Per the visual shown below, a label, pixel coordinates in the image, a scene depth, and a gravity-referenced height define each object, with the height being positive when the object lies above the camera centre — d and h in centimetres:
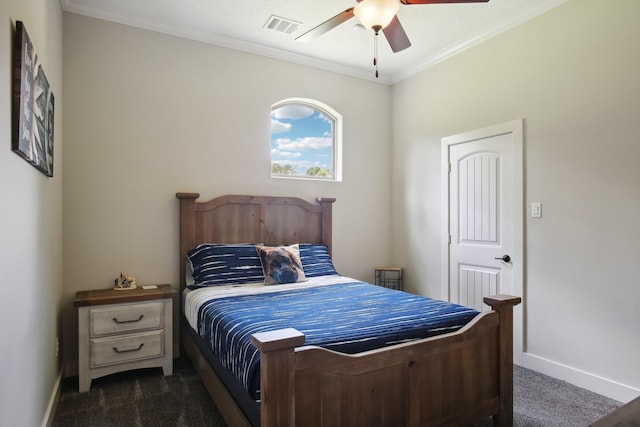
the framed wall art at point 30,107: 142 +50
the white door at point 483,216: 307 +1
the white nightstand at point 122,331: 258 -83
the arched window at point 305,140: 391 +84
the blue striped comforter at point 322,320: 171 -56
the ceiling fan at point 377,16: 192 +111
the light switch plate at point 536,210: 291 +5
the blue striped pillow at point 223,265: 302 -41
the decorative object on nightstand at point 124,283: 293 -53
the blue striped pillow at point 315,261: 343 -42
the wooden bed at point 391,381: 141 -75
